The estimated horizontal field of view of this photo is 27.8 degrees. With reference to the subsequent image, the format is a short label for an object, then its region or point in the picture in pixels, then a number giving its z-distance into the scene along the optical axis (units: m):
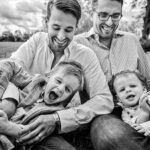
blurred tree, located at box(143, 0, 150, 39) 17.68
